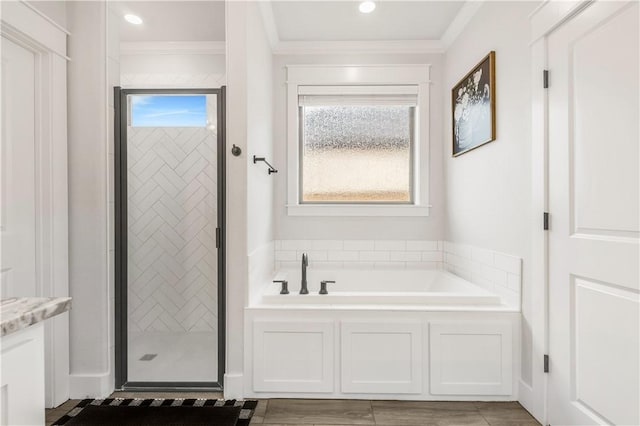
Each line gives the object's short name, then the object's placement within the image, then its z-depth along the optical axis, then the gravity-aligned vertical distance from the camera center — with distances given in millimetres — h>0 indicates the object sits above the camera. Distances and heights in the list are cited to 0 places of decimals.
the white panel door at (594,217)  1423 -34
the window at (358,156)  3406 +500
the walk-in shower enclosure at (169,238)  2322 -176
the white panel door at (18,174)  1871 +196
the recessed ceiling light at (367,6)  2605 +1433
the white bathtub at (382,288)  2260 -545
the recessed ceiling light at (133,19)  2750 +1422
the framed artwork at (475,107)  2391 +723
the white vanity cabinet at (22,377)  788 -363
